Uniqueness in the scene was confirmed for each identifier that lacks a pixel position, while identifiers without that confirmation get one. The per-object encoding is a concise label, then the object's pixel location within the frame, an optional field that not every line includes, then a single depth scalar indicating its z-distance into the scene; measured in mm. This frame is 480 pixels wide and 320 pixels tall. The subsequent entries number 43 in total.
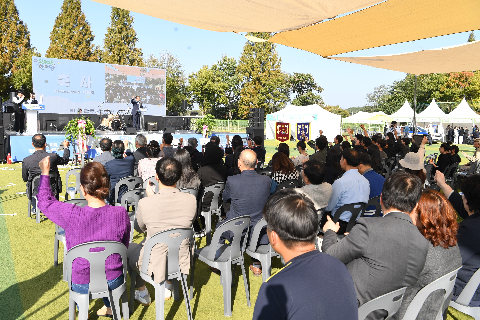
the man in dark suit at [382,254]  1709
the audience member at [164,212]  2668
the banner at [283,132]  18258
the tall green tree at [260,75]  37094
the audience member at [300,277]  1071
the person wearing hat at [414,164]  4168
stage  11906
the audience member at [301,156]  6168
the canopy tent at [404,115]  29922
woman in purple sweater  2236
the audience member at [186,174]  4195
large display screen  18047
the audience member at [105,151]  5456
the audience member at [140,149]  5943
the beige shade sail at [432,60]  5602
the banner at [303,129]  23469
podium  13062
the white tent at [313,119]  24219
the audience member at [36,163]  4934
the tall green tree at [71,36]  34844
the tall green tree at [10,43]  32156
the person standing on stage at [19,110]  13601
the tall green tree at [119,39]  36781
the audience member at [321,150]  6170
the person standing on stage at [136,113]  16780
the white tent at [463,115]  27047
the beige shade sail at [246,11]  3879
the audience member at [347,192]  3365
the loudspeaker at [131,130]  15539
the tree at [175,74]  42312
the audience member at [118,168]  4891
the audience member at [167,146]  5797
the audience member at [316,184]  3287
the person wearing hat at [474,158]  6634
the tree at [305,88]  50250
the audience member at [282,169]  4484
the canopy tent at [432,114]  28766
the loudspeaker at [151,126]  18391
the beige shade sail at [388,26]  4031
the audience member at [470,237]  2188
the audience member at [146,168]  4953
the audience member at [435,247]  1851
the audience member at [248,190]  3281
